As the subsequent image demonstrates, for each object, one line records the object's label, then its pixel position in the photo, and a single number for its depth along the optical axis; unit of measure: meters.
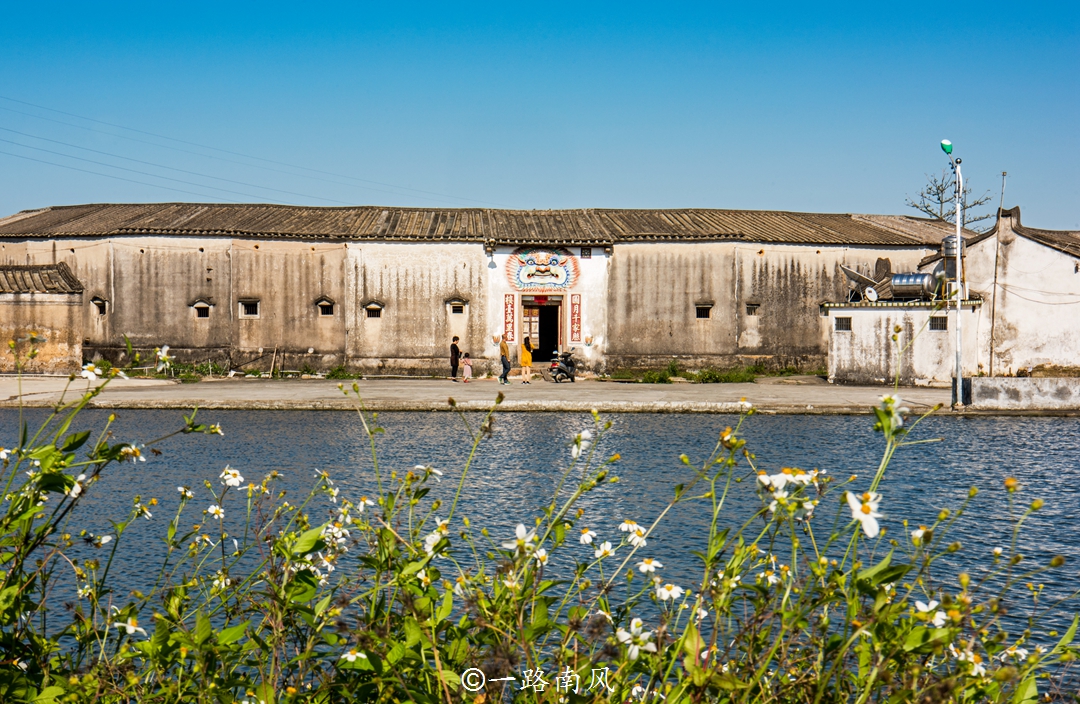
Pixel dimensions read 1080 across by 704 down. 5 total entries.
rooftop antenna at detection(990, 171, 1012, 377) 26.83
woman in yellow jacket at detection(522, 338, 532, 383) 29.46
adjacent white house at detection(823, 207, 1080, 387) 25.92
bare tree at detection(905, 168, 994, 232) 52.91
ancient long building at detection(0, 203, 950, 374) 30.45
